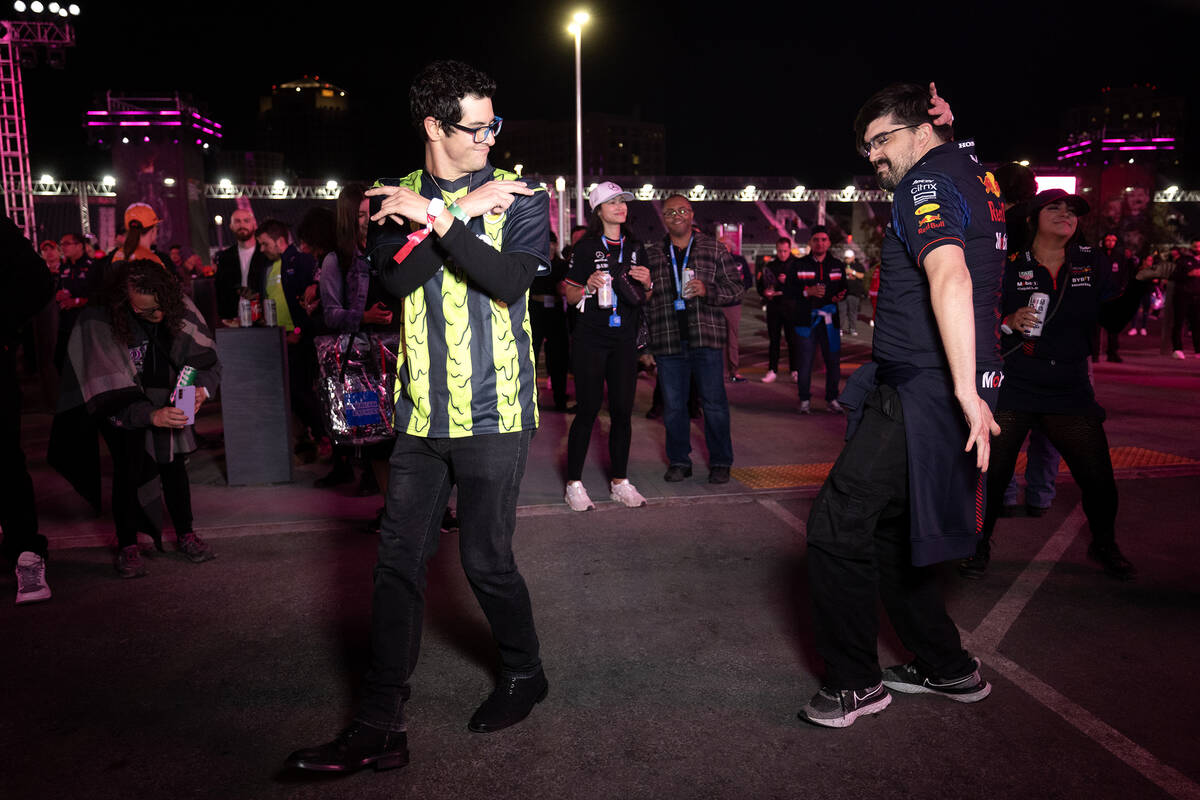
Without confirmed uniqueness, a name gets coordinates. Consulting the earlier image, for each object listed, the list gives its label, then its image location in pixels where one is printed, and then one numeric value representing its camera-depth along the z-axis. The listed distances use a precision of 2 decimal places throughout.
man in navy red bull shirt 2.75
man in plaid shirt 6.63
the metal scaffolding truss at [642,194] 65.19
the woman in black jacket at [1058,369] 4.60
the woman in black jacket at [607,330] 5.89
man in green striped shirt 2.79
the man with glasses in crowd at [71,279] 10.71
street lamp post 23.02
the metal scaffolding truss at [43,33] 20.94
